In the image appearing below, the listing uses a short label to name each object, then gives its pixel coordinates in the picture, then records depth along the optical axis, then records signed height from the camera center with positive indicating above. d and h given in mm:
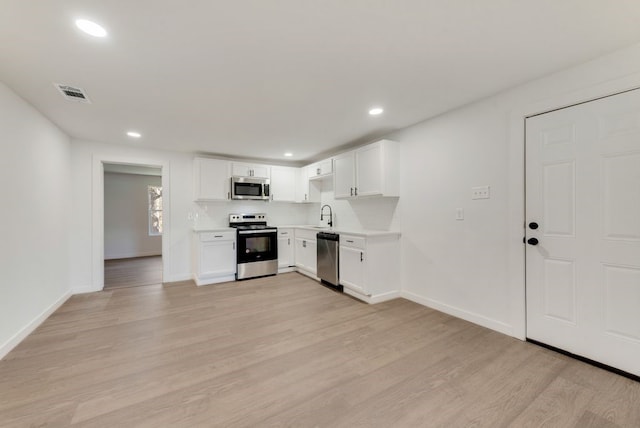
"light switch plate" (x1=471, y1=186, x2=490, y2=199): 2613 +211
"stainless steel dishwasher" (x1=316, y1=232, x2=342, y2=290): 3907 -722
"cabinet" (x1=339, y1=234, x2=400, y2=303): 3357 -736
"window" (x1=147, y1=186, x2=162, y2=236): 7441 +96
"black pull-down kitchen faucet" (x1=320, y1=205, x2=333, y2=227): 5069 -84
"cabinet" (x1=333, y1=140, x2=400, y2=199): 3469 +610
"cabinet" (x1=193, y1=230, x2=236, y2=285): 4324 -758
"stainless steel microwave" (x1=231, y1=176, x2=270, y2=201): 4715 +478
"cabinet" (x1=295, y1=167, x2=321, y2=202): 5262 +524
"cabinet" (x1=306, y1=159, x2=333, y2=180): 4547 +832
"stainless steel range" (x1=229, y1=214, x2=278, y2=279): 4609 -669
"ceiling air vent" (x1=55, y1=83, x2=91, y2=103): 2287 +1132
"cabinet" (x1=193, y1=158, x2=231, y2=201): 4516 +609
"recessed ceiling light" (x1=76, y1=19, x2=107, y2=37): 1522 +1141
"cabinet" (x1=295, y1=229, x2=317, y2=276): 4582 -734
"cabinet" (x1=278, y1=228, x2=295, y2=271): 5055 -713
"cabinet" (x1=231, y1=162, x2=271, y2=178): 4818 +840
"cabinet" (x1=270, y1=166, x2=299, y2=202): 5235 +621
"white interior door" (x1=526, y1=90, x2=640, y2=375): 1838 -136
